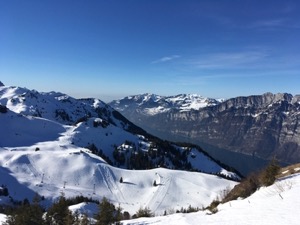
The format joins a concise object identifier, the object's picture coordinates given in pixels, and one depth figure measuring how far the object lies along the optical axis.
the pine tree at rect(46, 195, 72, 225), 34.38
